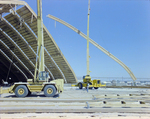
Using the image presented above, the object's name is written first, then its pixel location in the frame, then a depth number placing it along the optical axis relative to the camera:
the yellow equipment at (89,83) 23.23
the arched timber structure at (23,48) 29.26
